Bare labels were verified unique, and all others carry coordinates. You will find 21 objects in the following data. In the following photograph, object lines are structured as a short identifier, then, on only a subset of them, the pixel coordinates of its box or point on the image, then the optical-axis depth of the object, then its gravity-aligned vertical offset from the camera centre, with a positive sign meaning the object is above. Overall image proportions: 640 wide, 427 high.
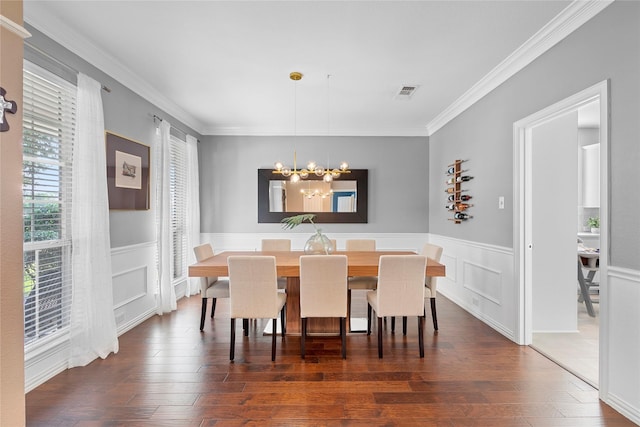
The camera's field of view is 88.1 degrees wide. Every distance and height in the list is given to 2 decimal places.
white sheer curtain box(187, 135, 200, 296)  4.87 +0.13
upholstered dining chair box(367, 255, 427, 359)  2.69 -0.62
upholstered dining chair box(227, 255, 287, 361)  2.64 -0.61
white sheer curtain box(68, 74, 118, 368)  2.63 -0.20
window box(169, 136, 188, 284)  4.60 +0.13
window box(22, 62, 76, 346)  2.32 +0.11
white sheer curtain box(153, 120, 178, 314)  3.96 -0.10
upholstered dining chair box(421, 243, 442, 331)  3.30 -0.72
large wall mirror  5.54 +0.27
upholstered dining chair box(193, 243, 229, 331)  3.39 -0.77
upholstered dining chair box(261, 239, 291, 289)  4.34 -0.42
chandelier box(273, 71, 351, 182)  3.67 +0.48
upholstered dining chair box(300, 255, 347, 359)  2.67 -0.62
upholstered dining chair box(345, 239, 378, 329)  3.51 -0.77
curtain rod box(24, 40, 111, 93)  2.27 +1.15
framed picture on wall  3.17 +0.43
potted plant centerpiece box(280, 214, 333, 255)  3.45 -0.33
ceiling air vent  3.72 +1.41
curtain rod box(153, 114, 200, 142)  3.96 +1.18
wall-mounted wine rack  4.15 +0.26
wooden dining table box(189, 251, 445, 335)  2.87 -0.50
